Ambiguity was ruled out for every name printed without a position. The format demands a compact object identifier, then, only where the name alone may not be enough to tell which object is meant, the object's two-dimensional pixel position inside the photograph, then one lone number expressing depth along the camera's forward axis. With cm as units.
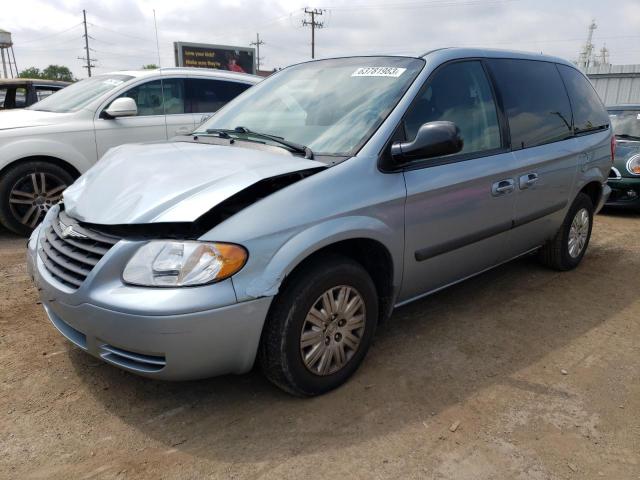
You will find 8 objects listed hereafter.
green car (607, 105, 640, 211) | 709
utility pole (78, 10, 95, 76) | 6456
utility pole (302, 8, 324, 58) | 4938
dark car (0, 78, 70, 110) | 768
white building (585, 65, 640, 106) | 1842
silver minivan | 222
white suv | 515
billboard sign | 2175
